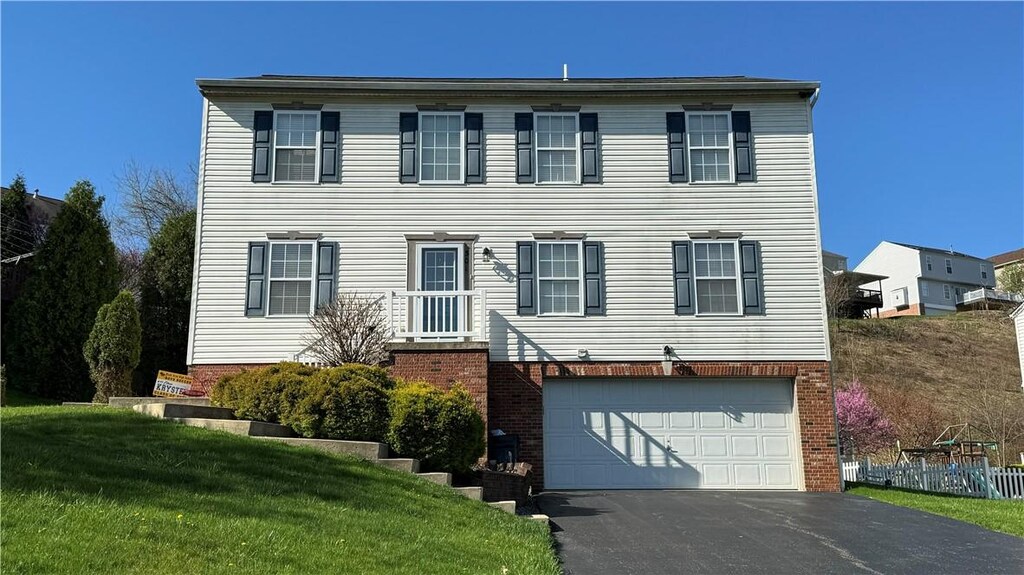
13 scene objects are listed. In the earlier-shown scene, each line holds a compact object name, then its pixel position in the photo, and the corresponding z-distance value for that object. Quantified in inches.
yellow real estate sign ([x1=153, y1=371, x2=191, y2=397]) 528.4
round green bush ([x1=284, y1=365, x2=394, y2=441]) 402.0
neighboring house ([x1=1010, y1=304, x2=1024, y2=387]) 1043.9
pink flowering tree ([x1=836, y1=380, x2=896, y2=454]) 970.7
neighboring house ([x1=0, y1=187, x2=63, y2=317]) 796.0
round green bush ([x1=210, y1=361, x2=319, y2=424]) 418.9
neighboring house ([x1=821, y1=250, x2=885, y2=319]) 1544.0
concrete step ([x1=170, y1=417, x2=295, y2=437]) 399.5
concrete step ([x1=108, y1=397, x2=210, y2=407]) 451.8
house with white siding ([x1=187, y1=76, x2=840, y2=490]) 551.2
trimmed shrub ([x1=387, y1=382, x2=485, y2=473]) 401.7
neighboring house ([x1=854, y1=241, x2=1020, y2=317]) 2118.6
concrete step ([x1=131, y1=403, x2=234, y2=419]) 411.2
